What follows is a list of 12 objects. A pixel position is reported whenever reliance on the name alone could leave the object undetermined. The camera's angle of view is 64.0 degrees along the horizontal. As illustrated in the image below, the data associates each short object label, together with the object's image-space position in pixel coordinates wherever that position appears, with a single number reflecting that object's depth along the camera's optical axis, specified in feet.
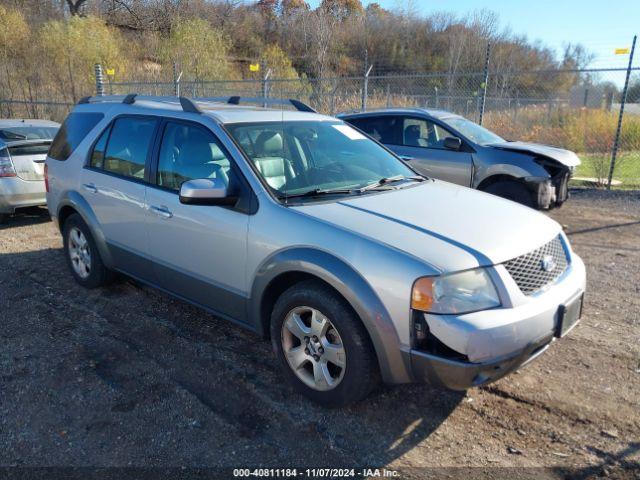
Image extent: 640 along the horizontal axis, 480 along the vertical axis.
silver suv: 8.63
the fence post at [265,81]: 42.99
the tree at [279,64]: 97.01
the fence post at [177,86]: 49.57
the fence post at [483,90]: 35.04
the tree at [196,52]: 87.35
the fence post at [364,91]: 39.32
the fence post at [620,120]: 30.55
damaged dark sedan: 23.45
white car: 23.31
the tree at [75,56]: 77.71
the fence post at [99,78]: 46.73
